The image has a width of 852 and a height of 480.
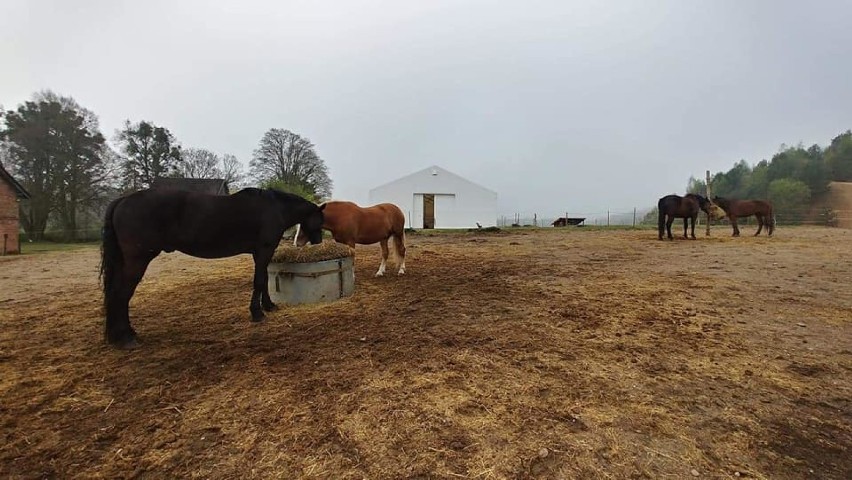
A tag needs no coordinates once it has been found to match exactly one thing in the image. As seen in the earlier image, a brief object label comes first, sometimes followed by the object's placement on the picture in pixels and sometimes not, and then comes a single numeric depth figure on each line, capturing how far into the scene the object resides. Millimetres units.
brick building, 16609
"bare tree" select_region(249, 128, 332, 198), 34688
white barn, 30750
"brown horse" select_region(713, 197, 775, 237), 14922
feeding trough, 4914
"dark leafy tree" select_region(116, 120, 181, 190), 29078
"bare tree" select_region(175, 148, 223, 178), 36088
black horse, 3391
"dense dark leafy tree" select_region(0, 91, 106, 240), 23234
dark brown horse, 13320
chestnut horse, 6020
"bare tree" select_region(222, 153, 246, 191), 37359
